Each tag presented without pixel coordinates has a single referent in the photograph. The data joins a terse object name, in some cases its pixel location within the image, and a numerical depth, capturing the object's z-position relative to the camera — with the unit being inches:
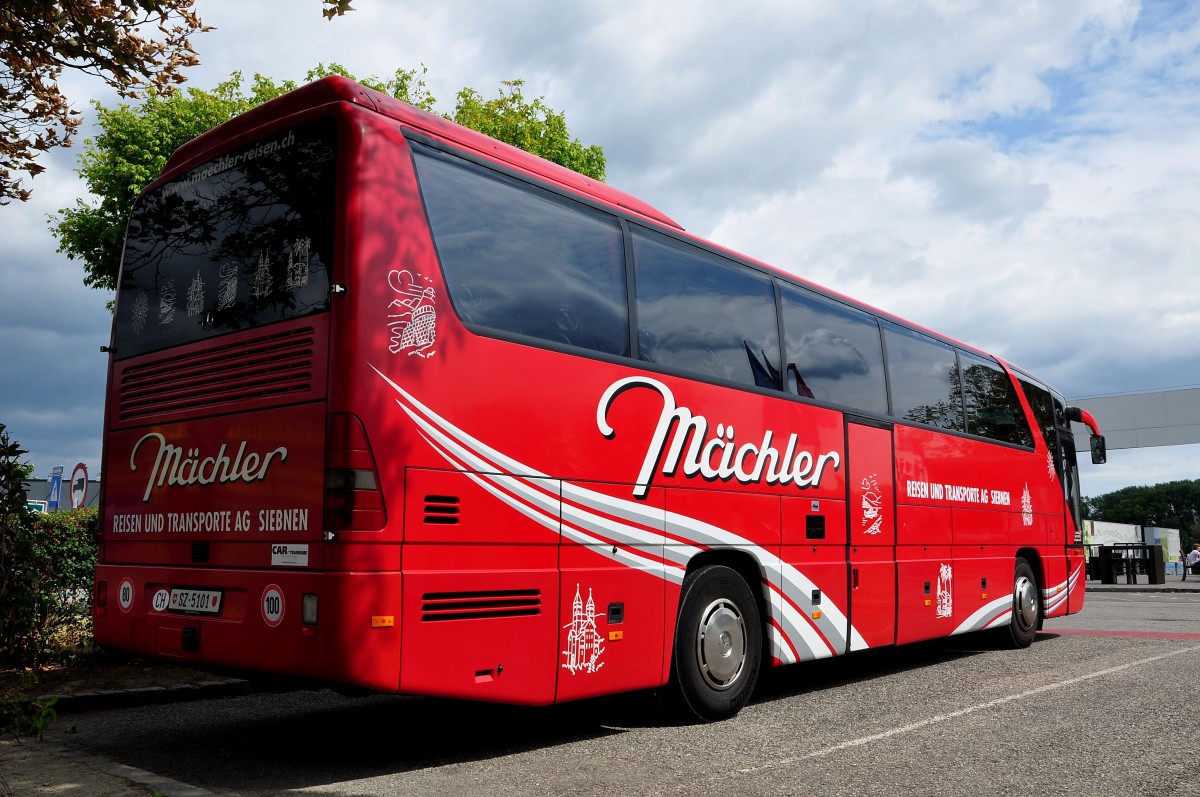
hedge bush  293.9
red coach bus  211.5
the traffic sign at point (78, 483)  810.8
